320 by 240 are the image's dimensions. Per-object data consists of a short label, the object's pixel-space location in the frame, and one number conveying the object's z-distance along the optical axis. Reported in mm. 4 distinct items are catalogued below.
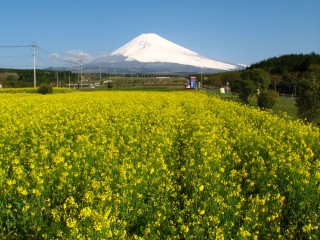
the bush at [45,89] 39009
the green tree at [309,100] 19797
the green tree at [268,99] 26766
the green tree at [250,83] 36156
